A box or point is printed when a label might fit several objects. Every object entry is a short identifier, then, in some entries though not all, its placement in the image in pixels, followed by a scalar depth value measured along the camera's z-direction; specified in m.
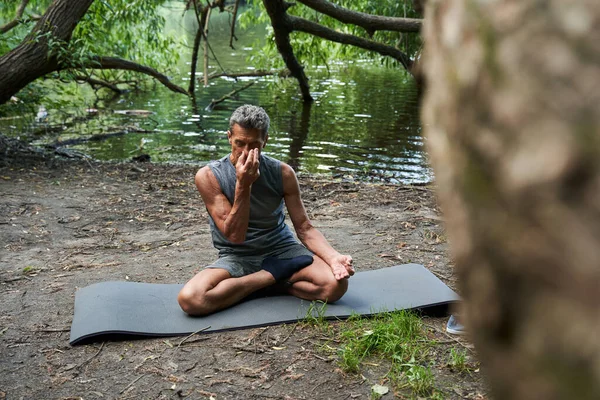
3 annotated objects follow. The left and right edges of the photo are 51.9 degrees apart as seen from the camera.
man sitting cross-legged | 3.99
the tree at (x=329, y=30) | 10.34
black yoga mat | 3.81
